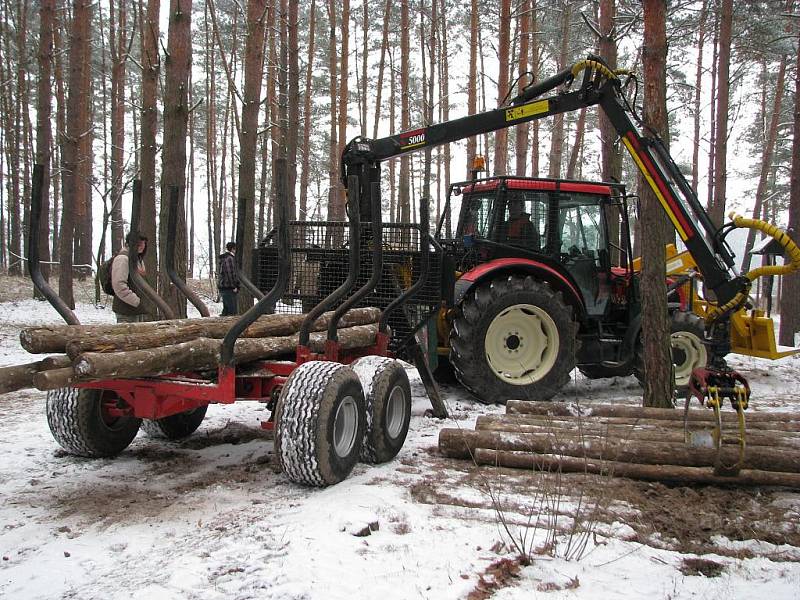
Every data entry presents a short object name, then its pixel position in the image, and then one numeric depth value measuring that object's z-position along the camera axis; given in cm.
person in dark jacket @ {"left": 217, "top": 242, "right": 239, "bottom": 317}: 1260
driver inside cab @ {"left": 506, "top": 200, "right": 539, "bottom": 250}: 720
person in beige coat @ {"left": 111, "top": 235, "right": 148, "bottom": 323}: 680
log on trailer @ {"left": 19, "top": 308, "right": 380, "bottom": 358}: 350
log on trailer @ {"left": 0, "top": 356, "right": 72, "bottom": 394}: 328
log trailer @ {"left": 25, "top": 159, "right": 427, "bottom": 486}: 374
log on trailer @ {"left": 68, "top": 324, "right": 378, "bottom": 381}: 329
